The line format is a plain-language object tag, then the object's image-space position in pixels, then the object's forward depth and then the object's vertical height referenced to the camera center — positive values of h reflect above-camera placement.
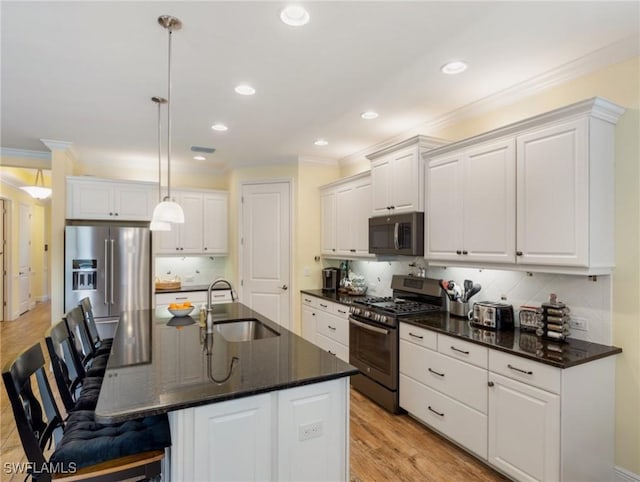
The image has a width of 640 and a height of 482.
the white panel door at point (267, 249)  5.09 -0.11
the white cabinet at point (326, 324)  4.06 -1.02
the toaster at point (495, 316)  2.75 -0.57
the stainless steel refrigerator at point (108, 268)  4.32 -0.34
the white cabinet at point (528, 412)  2.04 -1.06
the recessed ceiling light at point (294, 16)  1.90 +1.23
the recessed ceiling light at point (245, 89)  2.84 +1.23
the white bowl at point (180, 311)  3.03 -0.60
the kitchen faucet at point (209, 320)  2.43 -0.54
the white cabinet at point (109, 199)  4.57 +0.55
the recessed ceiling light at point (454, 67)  2.47 +1.23
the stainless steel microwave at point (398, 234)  3.33 +0.08
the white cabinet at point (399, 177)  3.33 +0.65
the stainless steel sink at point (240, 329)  2.93 -0.73
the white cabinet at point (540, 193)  2.18 +0.34
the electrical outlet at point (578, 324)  2.41 -0.55
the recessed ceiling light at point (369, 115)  3.40 +1.22
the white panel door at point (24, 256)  7.66 -0.36
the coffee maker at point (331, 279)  4.98 -0.52
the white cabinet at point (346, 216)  4.26 +0.33
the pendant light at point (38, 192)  5.89 +0.81
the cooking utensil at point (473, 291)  3.08 -0.42
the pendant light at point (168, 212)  2.41 +0.19
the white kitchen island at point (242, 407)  1.46 -0.72
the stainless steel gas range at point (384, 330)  3.23 -0.85
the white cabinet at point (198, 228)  5.31 +0.20
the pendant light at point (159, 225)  2.52 +0.11
